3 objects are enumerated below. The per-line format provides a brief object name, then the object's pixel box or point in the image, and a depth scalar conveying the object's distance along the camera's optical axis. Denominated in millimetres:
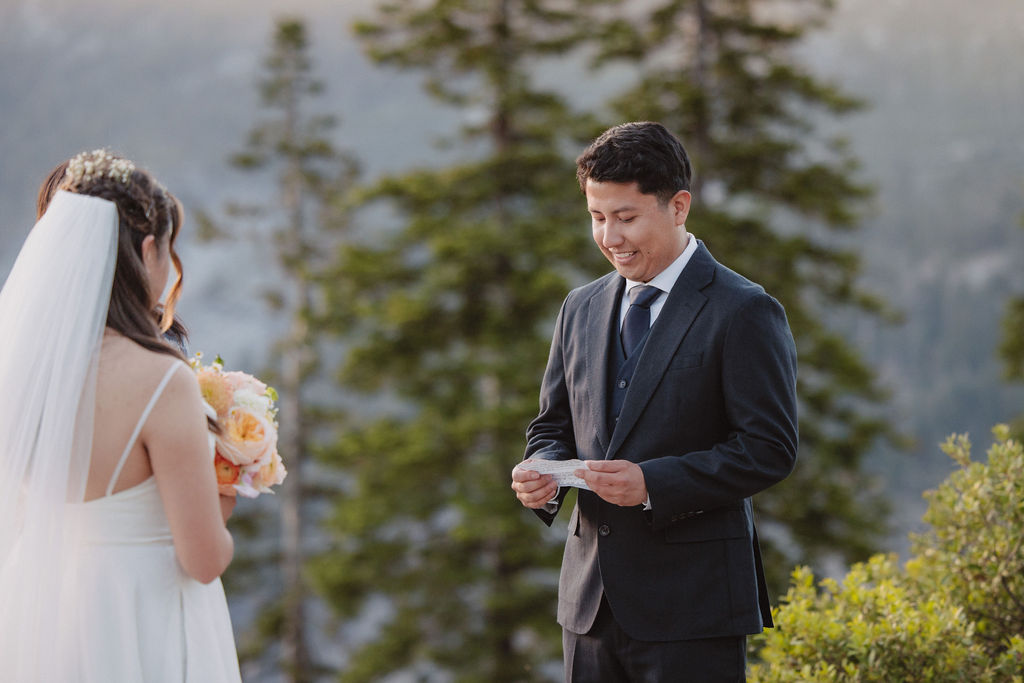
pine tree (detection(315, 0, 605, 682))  13828
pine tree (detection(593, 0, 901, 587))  14773
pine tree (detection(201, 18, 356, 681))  19672
